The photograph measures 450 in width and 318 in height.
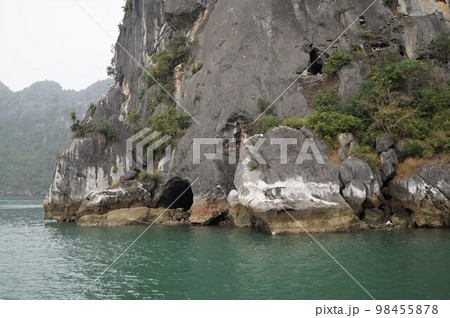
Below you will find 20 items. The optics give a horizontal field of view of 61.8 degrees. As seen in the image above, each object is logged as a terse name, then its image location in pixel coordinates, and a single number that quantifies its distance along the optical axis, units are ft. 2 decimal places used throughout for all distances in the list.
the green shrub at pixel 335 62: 91.97
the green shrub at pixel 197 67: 110.01
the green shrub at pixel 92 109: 155.00
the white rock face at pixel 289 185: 64.03
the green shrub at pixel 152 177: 100.94
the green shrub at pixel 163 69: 120.67
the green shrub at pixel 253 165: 68.36
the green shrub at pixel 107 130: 118.42
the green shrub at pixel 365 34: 96.17
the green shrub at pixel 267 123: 86.33
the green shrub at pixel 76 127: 118.73
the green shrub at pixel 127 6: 159.84
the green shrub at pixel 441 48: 90.79
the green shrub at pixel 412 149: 70.82
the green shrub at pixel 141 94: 133.19
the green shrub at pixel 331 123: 76.23
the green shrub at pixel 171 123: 103.71
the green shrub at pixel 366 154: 71.67
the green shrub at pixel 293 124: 76.02
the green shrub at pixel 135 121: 118.81
